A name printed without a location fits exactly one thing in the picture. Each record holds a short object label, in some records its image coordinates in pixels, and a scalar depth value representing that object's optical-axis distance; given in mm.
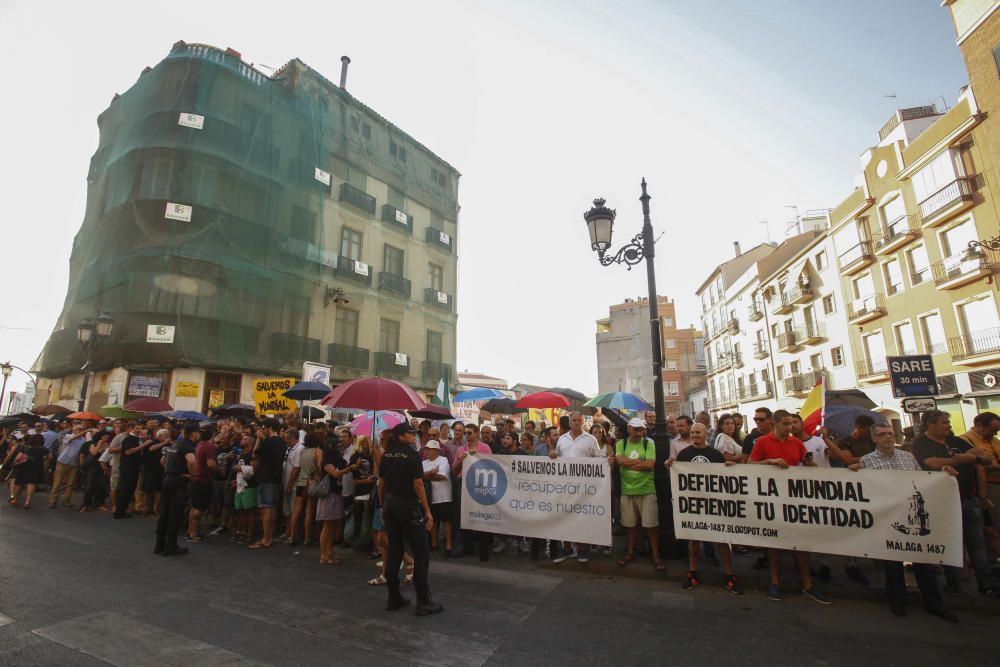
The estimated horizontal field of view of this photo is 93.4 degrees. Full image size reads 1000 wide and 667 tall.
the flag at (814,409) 8922
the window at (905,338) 23156
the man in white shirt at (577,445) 7449
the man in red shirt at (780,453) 5582
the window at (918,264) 22297
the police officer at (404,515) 5160
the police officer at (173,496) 7598
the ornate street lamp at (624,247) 7883
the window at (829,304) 29250
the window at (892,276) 24109
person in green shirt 6629
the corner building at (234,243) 18625
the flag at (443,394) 15000
